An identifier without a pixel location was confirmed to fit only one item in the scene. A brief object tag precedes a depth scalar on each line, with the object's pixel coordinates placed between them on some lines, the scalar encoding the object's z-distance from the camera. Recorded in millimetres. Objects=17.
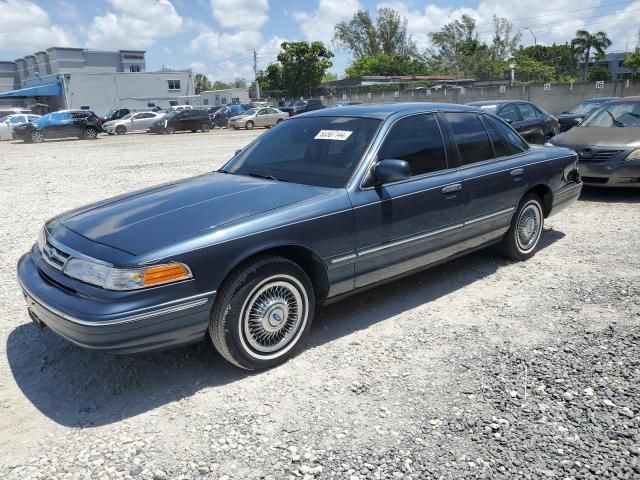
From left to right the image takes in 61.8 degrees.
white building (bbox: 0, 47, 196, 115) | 51031
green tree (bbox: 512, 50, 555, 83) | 61312
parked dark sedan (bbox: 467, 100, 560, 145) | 11641
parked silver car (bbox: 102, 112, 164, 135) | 31203
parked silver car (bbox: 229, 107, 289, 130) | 32656
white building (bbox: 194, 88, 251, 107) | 63219
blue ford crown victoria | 2998
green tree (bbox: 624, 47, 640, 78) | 54306
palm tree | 66812
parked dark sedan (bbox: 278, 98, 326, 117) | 36375
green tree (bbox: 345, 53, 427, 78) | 75438
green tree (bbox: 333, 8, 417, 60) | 82812
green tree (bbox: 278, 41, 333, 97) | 54625
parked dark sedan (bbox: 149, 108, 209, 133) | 30688
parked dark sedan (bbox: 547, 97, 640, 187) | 7895
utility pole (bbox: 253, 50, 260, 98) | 63375
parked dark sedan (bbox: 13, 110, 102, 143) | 25750
